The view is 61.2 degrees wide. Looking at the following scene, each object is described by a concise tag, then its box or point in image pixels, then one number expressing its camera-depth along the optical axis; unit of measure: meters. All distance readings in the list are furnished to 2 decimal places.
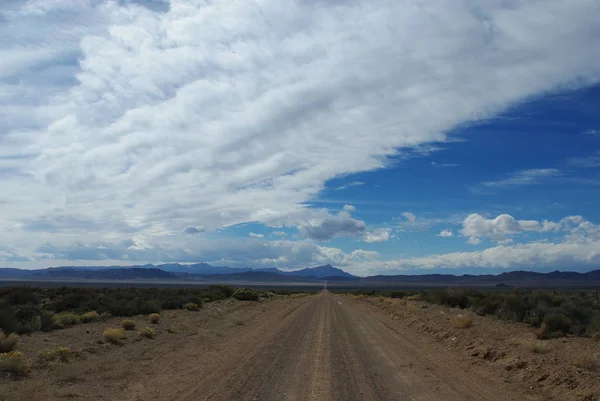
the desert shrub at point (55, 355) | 15.12
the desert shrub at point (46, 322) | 22.14
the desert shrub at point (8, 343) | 15.71
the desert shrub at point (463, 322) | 24.02
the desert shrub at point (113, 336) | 19.42
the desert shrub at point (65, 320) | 23.69
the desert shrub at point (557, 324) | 21.00
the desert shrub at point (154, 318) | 27.55
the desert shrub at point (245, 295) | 57.53
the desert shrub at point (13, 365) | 13.22
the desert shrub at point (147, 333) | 21.88
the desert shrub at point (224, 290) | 61.19
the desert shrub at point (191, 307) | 37.23
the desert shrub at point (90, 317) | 26.28
